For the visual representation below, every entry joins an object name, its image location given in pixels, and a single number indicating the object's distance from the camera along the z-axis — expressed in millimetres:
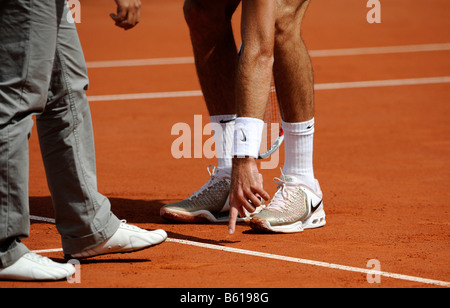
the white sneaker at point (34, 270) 7195
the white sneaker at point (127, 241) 7961
